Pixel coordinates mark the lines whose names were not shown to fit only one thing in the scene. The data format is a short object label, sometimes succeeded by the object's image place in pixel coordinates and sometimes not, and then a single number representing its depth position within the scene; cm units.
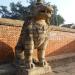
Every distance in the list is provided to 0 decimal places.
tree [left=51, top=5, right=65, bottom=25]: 1596
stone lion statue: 188
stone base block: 193
